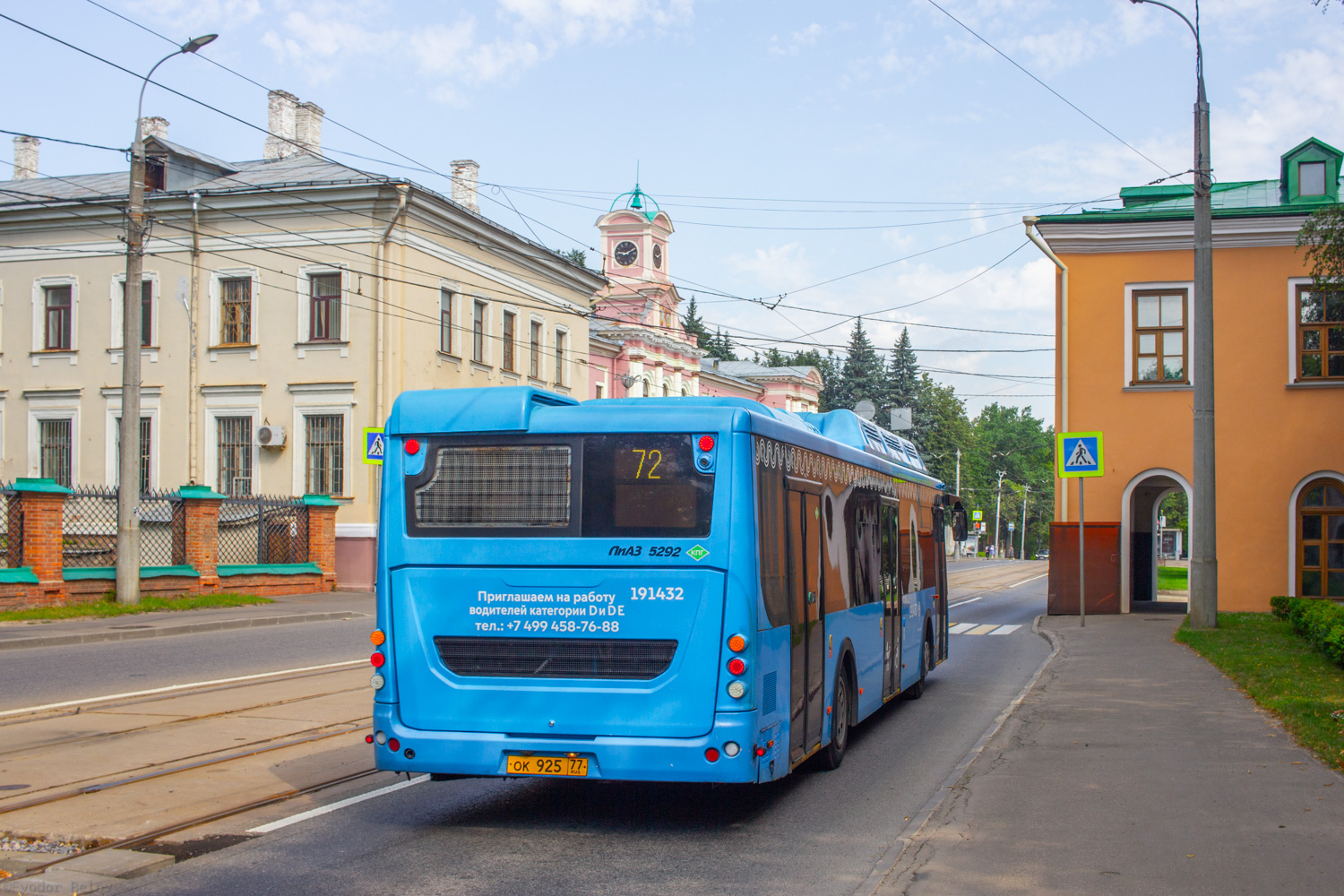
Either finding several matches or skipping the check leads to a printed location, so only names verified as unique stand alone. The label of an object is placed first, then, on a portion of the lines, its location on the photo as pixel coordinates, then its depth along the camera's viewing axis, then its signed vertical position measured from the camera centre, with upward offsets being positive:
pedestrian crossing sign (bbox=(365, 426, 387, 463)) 23.38 +0.87
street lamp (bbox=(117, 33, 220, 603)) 21.23 +1.18
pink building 54.69 +8.12
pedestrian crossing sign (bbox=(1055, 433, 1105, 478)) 21.70 +0.69
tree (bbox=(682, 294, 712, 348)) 106.46 +14.24
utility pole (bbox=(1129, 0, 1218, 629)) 19.20 +1.25
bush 13.53 -1.65
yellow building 33.19 +4.66
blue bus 7.00 -0.56
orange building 26.16 +2.44
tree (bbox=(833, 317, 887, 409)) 82.75 +7.56
